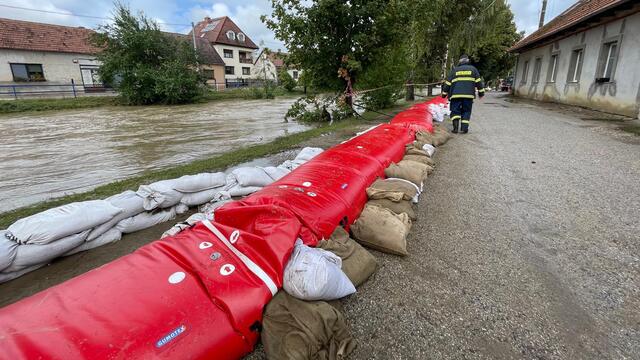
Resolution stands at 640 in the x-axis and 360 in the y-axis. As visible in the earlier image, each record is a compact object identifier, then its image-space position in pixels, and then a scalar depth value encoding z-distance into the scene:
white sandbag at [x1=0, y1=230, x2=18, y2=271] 2.44
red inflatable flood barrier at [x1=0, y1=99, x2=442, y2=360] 1.37
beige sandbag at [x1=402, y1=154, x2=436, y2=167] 4.61
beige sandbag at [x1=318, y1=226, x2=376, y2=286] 2.26
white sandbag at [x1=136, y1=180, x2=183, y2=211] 3.40
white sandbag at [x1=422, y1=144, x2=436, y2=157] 5.17
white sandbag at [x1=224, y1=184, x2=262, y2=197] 3.75
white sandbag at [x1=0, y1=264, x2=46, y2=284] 2.51
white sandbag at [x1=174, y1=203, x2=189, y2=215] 3.60
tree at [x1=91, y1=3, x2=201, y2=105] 23.00
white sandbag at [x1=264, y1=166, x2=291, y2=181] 4.15
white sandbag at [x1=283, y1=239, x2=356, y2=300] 1.79
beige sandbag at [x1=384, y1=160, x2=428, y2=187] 3.79
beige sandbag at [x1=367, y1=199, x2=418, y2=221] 3.08
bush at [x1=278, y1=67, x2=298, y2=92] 11.46
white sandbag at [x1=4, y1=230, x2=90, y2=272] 2.52
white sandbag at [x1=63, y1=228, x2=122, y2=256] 2.87
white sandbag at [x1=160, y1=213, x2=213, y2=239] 2.70
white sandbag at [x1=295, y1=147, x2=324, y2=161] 4.95
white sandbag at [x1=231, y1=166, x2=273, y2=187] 3.87
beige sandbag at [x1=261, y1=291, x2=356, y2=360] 1.63
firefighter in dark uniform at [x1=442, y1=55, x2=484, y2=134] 7.31
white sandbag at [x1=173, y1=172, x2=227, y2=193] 3.62
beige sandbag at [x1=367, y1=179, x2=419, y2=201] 3.17
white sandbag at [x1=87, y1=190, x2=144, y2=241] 2.98
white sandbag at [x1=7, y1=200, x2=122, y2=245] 2.58
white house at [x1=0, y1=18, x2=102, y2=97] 25.38
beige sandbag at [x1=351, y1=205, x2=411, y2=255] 2.69
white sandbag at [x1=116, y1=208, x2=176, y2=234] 3.19
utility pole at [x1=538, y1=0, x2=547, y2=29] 26.97
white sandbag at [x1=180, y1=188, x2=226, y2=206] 3.67
